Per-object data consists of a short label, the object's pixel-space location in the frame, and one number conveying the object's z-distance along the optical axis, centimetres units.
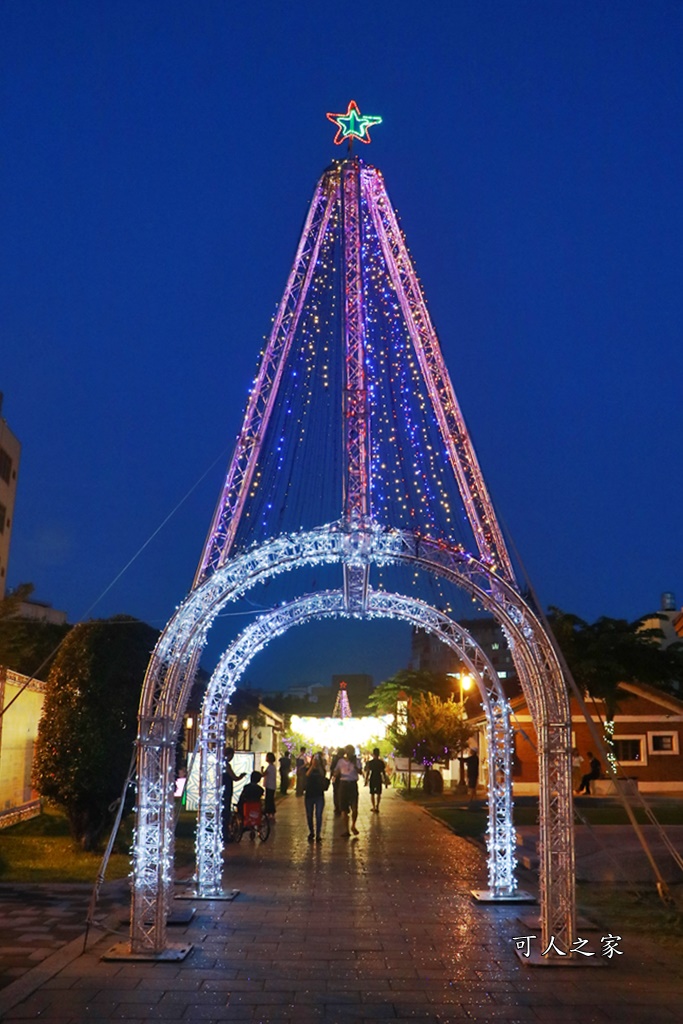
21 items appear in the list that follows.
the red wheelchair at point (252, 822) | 1955
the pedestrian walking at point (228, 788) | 1839
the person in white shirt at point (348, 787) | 2217
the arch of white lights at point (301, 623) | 1281
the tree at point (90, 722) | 1586
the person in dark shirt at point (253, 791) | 1973
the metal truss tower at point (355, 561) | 974
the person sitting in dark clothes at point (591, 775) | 3122
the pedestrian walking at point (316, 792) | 1953
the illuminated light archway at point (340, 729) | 5050
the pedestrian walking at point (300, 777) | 3712
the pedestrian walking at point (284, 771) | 3524
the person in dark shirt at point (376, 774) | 2754
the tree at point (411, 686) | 5106
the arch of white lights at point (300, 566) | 949
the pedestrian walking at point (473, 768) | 3080
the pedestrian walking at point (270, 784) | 2120
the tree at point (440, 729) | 3550
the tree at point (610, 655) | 3309
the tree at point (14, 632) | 1453
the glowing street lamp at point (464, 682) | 3491
